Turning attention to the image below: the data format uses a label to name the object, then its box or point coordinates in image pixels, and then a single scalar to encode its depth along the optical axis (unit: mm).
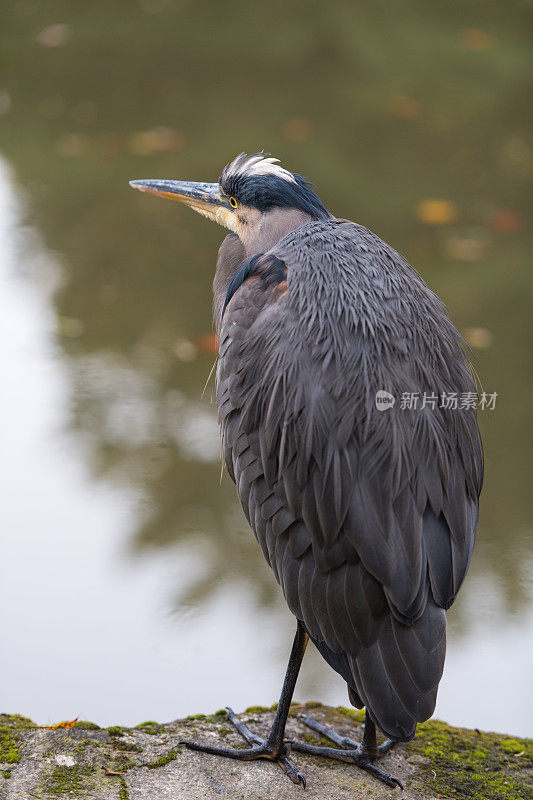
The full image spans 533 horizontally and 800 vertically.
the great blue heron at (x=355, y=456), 4109
